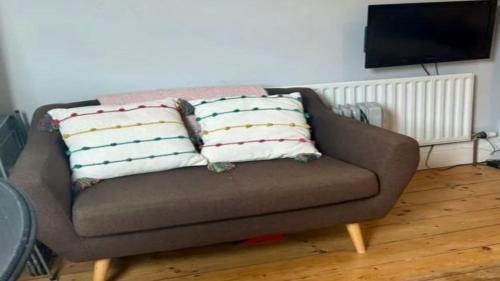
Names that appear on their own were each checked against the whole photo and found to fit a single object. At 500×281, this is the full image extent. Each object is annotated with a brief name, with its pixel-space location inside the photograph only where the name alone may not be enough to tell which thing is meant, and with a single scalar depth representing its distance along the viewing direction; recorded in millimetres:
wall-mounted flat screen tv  2842
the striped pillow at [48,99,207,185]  2100
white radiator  2977
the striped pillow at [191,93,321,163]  2264
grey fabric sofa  1819
